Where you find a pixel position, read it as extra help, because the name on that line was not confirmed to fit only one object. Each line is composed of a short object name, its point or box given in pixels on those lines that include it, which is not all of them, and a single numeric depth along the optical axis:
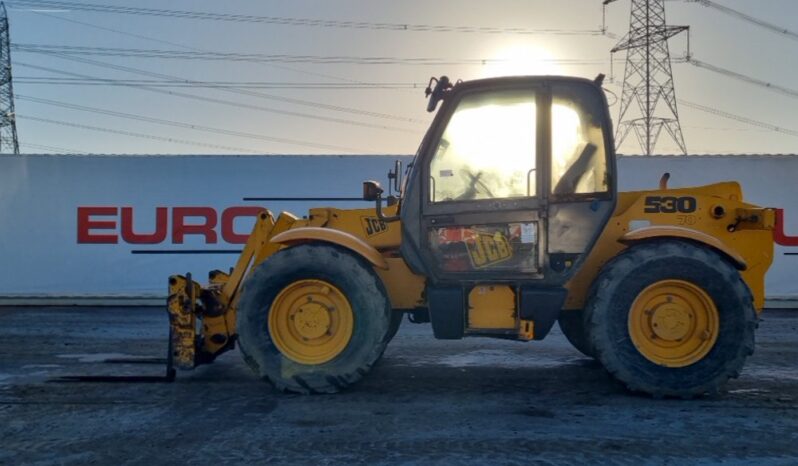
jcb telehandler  4.96
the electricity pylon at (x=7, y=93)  30.34
